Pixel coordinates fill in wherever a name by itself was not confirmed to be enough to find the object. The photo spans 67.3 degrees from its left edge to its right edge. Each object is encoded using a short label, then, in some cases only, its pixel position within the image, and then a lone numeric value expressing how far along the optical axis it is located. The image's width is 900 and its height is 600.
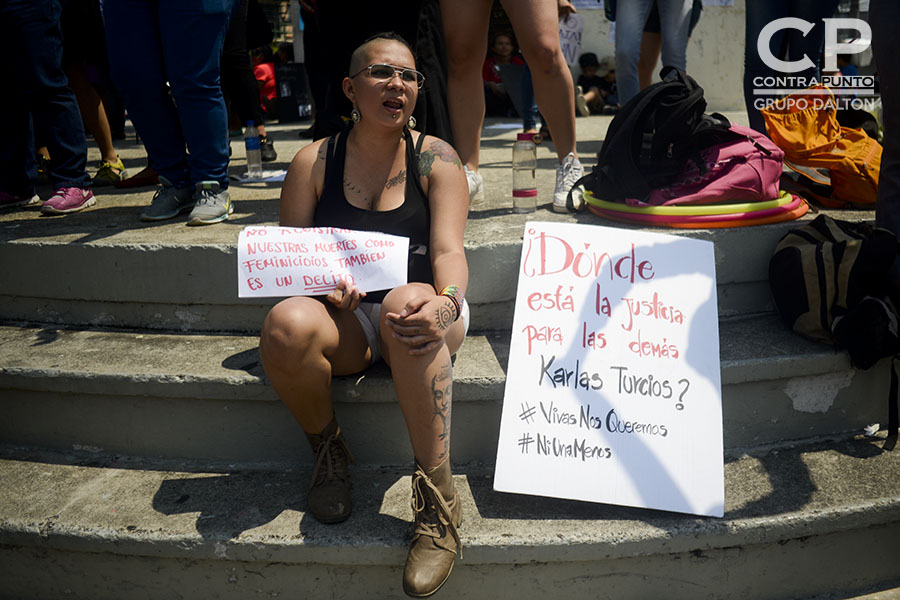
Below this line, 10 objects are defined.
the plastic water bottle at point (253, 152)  4.08
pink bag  2.59
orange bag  2.99
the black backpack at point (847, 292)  2.14
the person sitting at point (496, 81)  7.73
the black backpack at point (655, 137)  2.65
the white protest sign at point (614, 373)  1.97
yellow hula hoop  2.55
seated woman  1.79
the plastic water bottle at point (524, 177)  2.90
